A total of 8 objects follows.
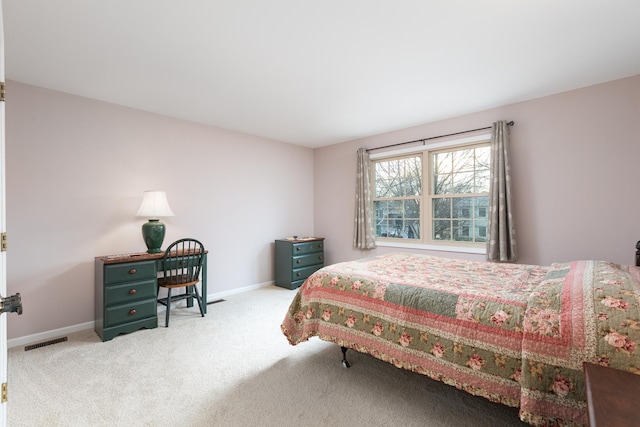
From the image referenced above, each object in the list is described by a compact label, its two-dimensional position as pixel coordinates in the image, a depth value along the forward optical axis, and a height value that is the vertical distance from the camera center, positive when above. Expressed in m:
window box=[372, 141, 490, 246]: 3.63 +0.32
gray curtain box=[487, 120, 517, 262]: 3.19 +0.17
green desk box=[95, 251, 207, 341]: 2.70 -0.71
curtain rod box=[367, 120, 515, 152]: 3.27 +1.08
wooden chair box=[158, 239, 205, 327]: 3.07 -0.57
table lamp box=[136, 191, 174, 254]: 3.10 +0.05
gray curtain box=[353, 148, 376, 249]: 4.44 +0.15
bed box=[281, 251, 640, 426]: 1.17 -0.53
